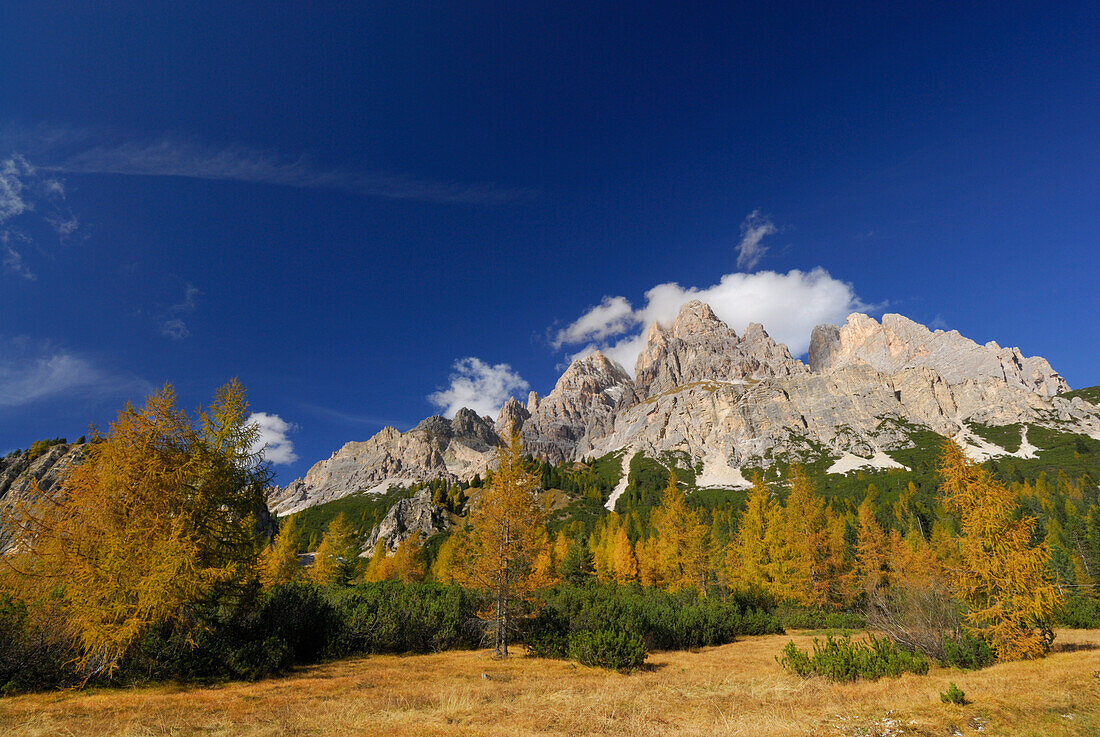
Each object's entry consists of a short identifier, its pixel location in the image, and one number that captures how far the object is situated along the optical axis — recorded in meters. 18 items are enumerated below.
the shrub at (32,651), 11.32
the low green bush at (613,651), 15.18
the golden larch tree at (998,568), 15.57
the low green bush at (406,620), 19.55
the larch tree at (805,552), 32.50
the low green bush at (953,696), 8.94
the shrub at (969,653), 14.43
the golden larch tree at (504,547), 19.67
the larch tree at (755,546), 33.53
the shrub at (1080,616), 24.91
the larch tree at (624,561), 48.25
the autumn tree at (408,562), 51.59
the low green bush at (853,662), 12.55
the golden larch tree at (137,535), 12.43
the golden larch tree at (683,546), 37.28
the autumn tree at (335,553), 45.00
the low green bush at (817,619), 27.16
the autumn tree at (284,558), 35.95
